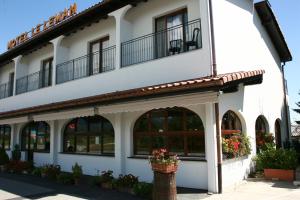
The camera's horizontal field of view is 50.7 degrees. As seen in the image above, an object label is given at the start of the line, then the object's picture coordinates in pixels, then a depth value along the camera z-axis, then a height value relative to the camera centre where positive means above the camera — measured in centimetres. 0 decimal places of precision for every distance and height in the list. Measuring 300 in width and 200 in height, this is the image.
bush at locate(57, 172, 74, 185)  1271 -152
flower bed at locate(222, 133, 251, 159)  1093 -26
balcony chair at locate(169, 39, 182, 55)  1247 +365
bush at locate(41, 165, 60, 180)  1405 -136
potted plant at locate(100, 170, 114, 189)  1152 -147
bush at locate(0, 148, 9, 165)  1867 -92
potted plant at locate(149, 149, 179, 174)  877 -63
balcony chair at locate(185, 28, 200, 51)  1191 +365
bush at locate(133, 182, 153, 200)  980 -157
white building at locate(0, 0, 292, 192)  1070 +224
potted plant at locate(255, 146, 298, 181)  1204 -100
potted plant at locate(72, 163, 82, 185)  1260 -132
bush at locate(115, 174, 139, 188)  1084 -142
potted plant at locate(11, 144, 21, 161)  1997 -79
